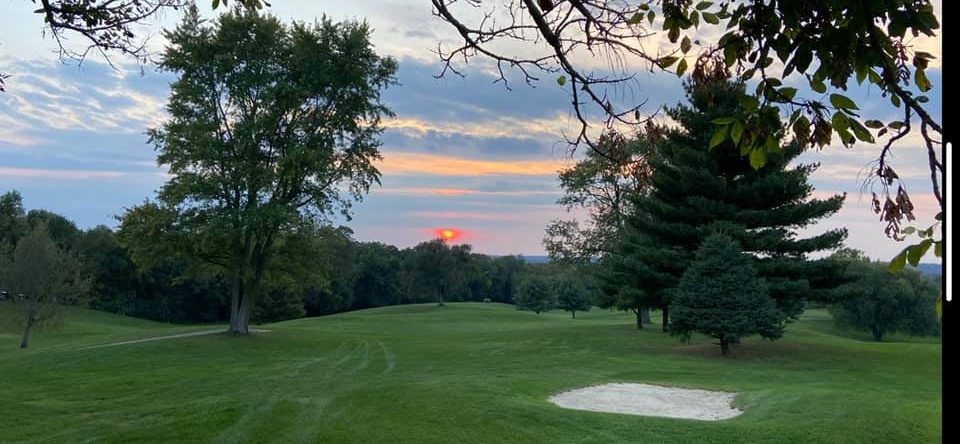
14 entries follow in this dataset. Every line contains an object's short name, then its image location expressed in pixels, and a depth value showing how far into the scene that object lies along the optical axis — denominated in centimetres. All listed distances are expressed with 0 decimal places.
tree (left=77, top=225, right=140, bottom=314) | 5512
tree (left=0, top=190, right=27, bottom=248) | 5056
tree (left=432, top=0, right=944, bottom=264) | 222
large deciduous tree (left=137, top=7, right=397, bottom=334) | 2419
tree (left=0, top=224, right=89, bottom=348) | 2706
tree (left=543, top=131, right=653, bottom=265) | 3453
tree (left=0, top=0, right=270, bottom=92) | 682
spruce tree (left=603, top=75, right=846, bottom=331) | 2231
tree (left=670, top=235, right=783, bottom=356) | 1980
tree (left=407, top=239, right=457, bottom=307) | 6869
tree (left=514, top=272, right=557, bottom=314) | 6762
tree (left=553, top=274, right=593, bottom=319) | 6769
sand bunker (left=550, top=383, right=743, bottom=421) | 1017
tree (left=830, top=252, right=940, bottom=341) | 4369
